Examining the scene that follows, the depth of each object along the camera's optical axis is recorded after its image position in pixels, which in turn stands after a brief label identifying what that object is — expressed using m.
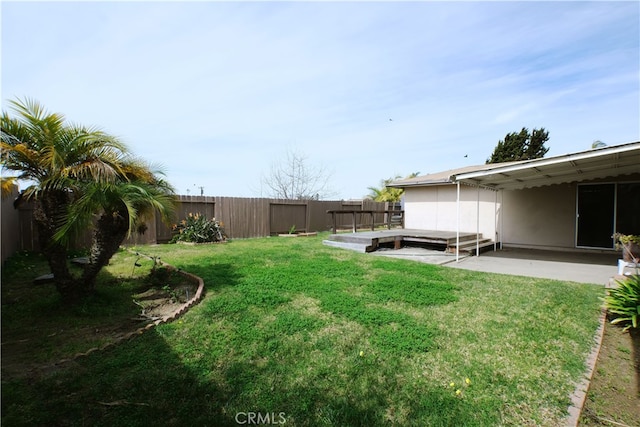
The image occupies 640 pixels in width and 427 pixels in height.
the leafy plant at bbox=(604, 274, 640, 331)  3.77
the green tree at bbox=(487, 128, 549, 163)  24.83
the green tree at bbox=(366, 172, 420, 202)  20.50
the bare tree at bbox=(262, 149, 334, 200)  24.84
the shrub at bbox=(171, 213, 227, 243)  10.41
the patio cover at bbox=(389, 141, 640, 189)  6.13
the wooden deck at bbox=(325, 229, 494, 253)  9.36
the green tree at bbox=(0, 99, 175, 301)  3.70
